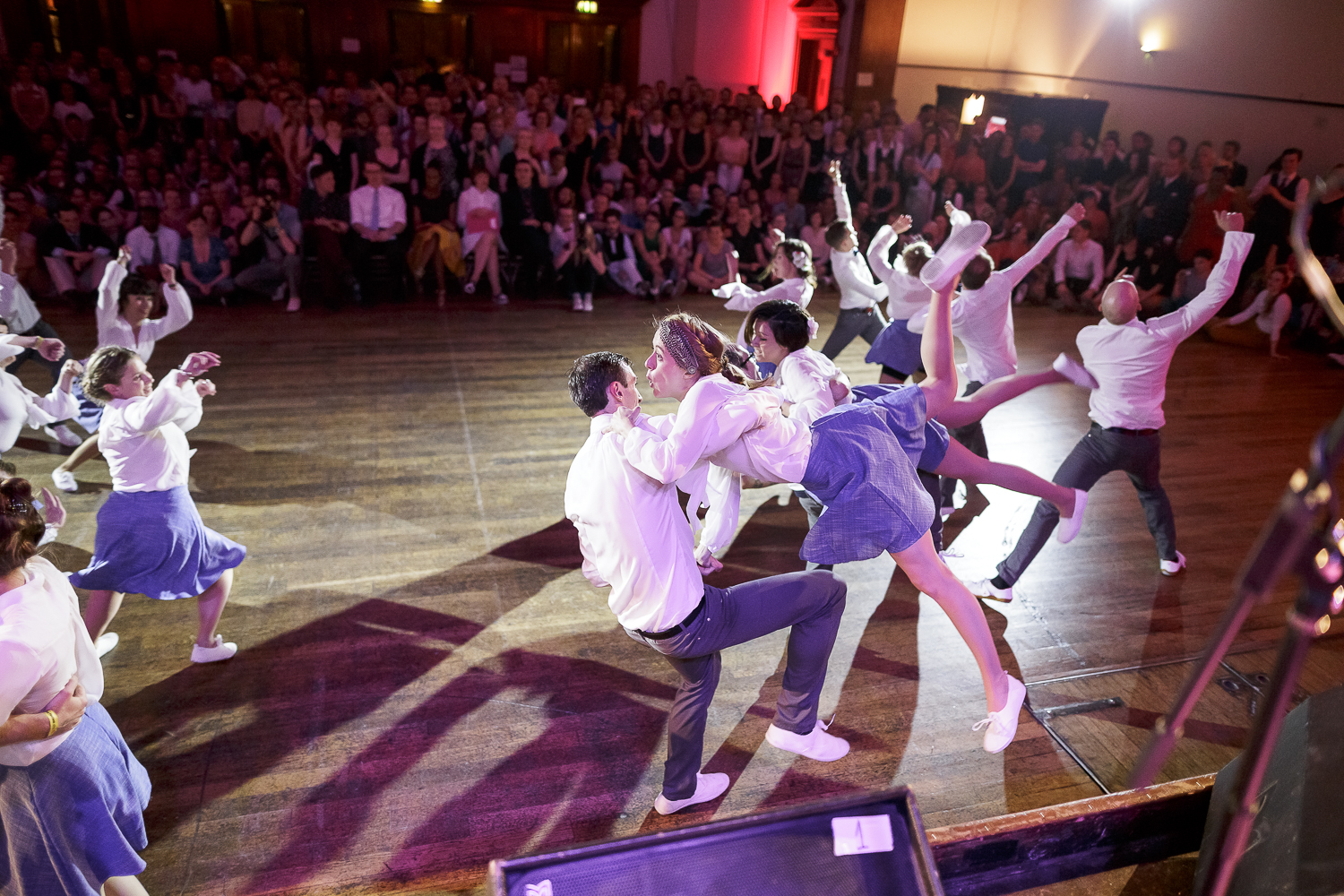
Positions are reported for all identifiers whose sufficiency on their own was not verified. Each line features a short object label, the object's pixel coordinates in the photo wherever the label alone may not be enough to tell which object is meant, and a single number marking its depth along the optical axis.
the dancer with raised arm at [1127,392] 3.13
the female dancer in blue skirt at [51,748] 1.54
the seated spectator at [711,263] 7.73
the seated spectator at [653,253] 7.59
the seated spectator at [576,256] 7.20
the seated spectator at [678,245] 7.65
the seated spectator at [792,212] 8.58
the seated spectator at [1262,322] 7.02
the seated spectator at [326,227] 6.79
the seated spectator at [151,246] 6.33
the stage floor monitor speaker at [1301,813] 1.66
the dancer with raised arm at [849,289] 4.39
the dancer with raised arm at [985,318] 3.64
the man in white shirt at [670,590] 2.04
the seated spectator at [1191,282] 7.06
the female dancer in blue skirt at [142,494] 2.49
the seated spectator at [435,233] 7.21
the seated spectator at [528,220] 7.35
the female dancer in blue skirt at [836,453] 2.00
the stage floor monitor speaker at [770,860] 1.55
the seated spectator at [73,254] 6.22
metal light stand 0.92
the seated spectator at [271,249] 6.62
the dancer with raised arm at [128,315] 3.65
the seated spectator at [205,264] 6.50
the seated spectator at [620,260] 7.62
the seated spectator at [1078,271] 8.20
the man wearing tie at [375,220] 6.95
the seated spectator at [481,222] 7.23
